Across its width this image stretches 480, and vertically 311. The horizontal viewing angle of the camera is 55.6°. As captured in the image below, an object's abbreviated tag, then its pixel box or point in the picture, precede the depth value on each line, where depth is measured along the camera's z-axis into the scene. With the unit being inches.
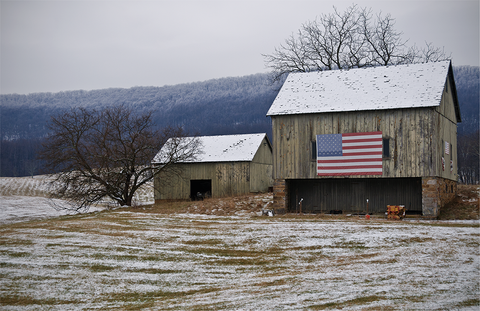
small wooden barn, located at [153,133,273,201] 1473.9
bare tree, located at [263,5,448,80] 1628.9
